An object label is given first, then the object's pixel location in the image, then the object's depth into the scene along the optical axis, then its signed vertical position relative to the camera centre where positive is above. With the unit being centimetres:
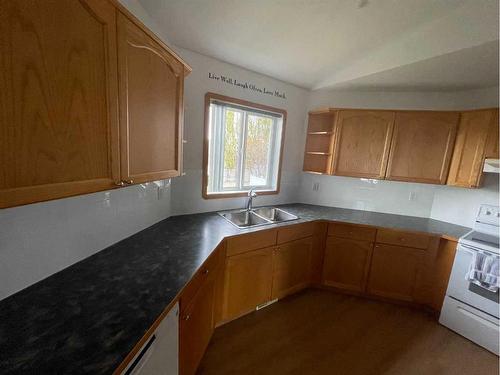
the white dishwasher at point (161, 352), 73 -77
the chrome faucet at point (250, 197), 234 -43
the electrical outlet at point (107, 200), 124 -31
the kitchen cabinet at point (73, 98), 53 +15
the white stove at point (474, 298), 170 -104
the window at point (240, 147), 217 +11
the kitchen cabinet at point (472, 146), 190 +26
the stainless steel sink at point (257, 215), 222 -63
